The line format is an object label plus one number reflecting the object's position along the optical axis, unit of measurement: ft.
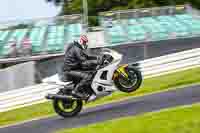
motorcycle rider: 37.14
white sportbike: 37.60
